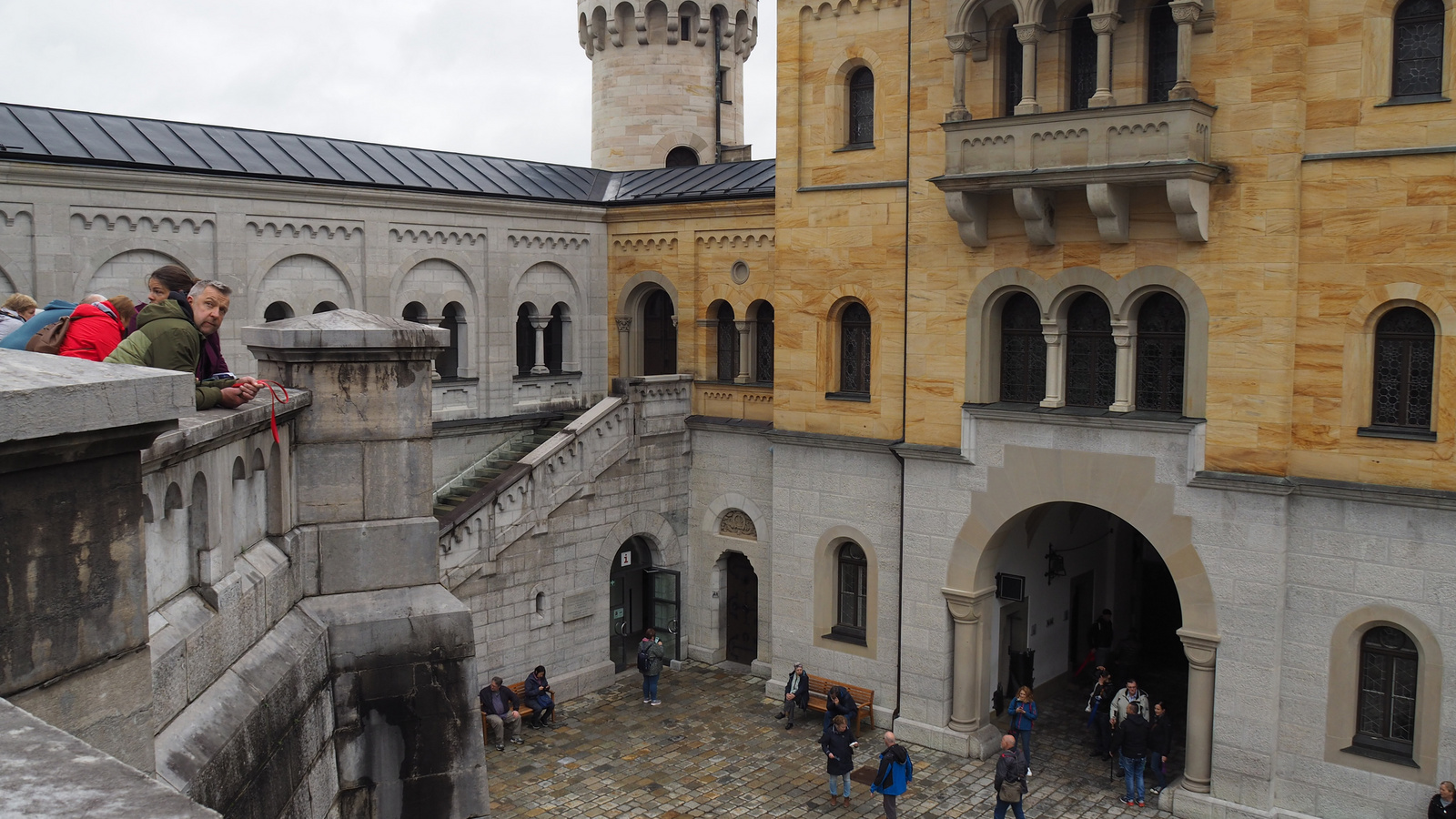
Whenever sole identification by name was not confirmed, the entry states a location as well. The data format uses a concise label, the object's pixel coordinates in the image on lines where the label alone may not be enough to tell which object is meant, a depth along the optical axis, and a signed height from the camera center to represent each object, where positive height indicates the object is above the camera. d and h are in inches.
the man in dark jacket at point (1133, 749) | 734.5 -250.4
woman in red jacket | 245.9 -0.6
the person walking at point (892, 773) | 713.0 -258.3
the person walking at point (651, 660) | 932.0 -250.5
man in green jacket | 215.8 -2.8
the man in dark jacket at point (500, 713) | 842.2 -265.5
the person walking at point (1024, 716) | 790.5 -247.5
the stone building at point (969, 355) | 670.5 -12.7
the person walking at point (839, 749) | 748.0 -255.7
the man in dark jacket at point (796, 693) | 884.6 -260.8
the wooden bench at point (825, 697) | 882.1 -266.7
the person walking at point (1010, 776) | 691.4 -250.8
